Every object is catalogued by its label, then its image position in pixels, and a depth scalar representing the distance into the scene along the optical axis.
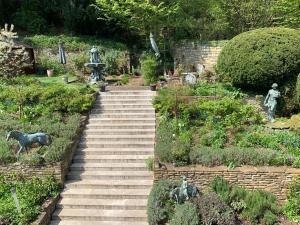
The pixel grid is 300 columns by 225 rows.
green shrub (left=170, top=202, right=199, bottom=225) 9.45
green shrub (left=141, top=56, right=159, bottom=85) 17.08
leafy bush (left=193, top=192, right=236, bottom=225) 9.67
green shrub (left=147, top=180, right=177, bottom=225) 9.98
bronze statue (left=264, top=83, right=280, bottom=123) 13.53
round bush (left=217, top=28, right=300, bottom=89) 14.48
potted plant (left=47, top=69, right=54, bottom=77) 19.28
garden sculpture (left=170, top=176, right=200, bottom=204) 10.06
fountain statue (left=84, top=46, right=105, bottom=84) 17.12
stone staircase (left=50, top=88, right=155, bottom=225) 10.63
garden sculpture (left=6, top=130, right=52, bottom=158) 11.47
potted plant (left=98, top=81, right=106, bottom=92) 15.97
